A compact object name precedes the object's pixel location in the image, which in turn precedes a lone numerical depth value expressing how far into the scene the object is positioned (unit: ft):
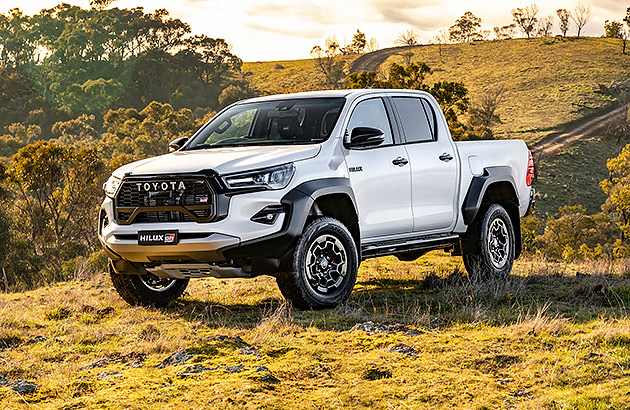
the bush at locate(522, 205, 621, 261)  137.39
